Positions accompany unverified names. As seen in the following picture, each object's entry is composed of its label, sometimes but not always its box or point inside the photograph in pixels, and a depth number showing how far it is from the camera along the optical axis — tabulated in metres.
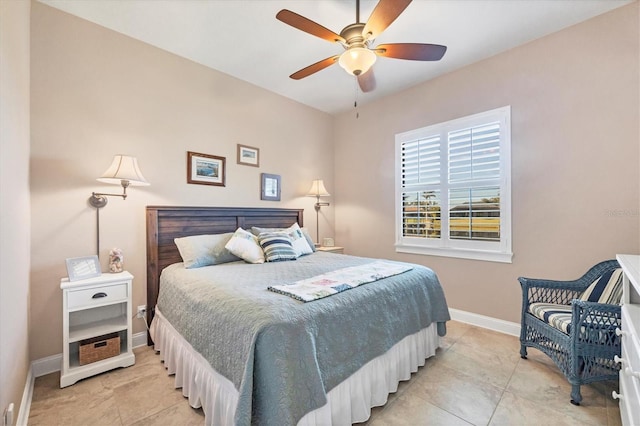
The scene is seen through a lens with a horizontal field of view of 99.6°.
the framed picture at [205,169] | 2.89
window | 2.80
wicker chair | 1.69
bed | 1.19
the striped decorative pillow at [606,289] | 1.91
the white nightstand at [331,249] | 3.77
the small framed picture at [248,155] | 3.31
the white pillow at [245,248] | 2.57
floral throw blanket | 1.59
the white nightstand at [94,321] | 1.92
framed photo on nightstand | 2.05
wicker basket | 2.02
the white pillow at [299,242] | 2.92
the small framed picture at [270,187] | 3.54
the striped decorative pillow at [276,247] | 2.67
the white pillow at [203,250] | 2.42
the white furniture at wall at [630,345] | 1.10
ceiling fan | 1.64
